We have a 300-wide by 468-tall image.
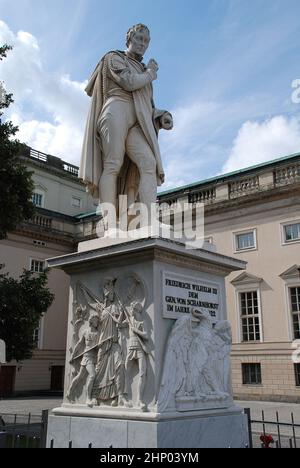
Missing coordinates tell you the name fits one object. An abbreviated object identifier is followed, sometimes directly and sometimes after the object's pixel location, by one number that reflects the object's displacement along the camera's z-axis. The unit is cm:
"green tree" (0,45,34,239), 1441
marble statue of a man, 667
